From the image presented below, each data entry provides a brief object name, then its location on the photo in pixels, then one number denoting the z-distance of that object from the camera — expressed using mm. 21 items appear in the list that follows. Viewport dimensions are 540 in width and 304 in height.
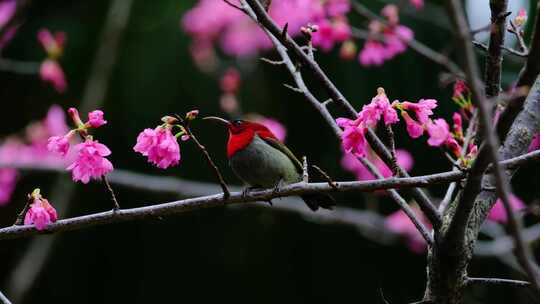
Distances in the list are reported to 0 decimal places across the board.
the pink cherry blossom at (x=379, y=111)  4254
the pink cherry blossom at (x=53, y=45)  8922
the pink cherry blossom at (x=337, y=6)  7758
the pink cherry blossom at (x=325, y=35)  7754
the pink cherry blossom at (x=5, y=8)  10187
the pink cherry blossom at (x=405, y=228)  9352
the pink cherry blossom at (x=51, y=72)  9297
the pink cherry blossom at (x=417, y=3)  7034
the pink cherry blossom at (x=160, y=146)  4348
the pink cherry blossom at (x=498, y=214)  8658
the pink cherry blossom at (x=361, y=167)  9109
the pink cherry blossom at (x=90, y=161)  4406
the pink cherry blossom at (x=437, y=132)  4219
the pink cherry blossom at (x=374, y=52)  7652
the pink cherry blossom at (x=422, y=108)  4359
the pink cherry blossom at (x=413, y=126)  4406
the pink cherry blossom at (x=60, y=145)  4473
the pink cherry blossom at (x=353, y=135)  4332
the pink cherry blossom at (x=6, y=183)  9883
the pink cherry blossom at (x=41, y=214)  4264
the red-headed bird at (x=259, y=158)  6461
